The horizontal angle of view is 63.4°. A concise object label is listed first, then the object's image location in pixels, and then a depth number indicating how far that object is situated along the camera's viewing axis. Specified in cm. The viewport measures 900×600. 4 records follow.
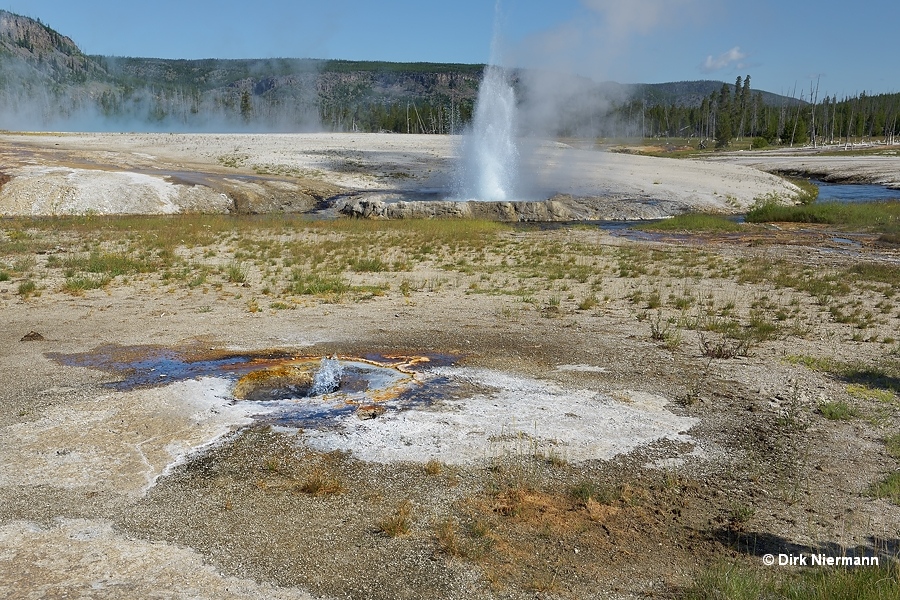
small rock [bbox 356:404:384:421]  860
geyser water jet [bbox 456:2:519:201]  4119
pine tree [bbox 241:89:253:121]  14362
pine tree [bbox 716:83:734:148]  11081
